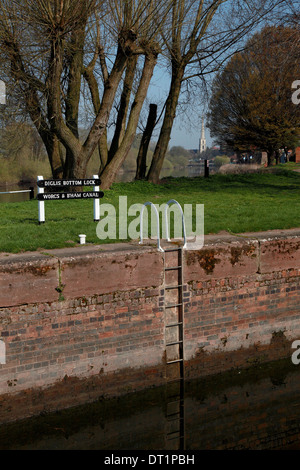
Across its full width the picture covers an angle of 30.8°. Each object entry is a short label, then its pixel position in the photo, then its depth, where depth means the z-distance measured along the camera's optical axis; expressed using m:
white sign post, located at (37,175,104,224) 10.63
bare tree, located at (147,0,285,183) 18.25
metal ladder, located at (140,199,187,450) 8.70
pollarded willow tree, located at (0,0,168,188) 13.95
